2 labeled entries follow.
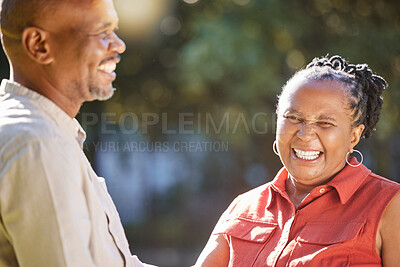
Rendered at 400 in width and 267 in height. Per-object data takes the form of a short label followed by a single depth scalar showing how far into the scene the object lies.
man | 2.41
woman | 2.67
